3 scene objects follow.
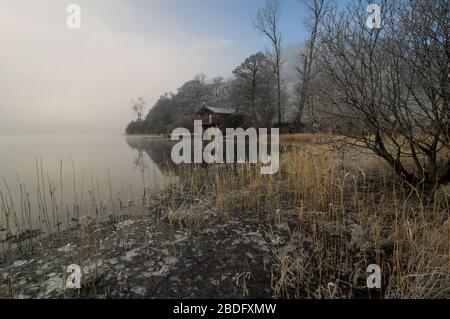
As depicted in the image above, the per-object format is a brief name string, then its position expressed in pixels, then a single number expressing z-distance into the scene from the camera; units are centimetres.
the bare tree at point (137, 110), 5656
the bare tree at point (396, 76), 303
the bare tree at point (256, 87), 2542
